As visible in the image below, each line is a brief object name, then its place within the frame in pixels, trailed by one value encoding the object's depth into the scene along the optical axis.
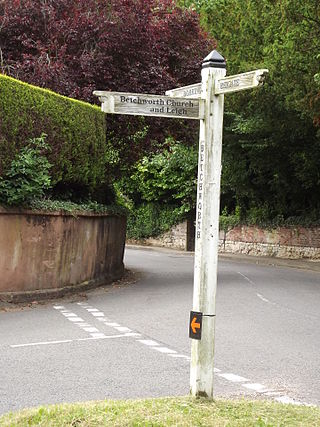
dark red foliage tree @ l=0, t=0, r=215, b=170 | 18.19
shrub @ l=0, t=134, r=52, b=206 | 14.09
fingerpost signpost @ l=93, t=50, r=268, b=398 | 6.08
